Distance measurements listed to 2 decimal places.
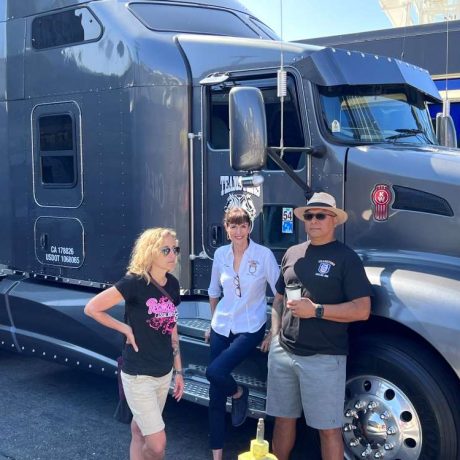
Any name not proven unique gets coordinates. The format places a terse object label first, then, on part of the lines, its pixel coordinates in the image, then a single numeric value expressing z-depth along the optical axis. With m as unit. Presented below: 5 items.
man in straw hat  3.58
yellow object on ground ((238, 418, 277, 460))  3.28
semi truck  3.83
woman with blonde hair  3.62
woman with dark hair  4.08
